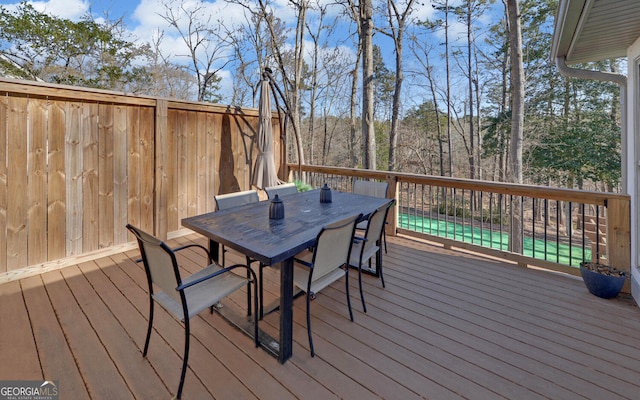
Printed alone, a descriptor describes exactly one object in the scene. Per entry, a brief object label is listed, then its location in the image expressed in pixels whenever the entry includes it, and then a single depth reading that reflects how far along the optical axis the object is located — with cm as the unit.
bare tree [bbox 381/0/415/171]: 974
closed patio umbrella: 473
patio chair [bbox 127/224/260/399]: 161
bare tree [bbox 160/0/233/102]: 1086
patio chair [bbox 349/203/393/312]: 248
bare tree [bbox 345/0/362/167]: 831
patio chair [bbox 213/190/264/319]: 289
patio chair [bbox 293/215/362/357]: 192
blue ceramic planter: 268
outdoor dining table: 187
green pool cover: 850
